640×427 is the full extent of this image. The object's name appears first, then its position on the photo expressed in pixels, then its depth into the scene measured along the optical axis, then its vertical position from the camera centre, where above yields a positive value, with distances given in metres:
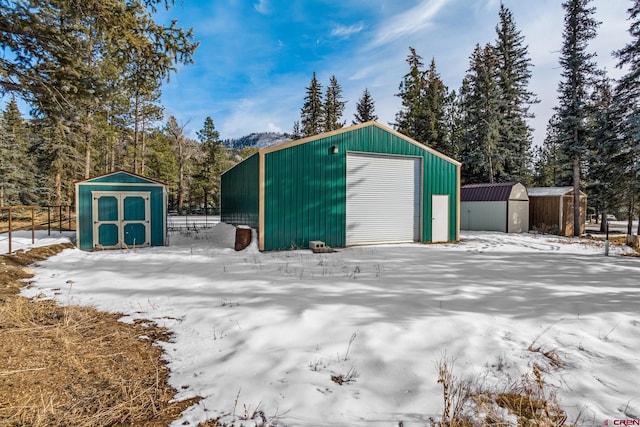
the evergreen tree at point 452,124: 27.55 +8.31
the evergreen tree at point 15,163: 20.83 +3.87
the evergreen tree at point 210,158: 33.28 +5.93
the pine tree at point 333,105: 36.69 +12.59
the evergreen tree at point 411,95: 28.84 +11.00
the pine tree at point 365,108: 34.69 +11.57
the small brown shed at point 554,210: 18.27 +0.13
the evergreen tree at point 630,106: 14.55 +5.16
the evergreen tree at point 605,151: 16.06 +3.24
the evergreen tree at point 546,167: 34.78 +5.01
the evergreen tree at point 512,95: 25.11 +9.63
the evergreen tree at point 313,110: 34.03 +11.19
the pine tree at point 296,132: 37.44 +10.14
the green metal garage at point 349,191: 10.48 +0.81
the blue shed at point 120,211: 10.38 +0.09
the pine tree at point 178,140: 33.66 +8.36
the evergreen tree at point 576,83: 17.84 +7.42
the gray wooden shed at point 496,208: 17.78 +0.24
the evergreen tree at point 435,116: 27.09 +8.35
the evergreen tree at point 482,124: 23.53 +6.80
